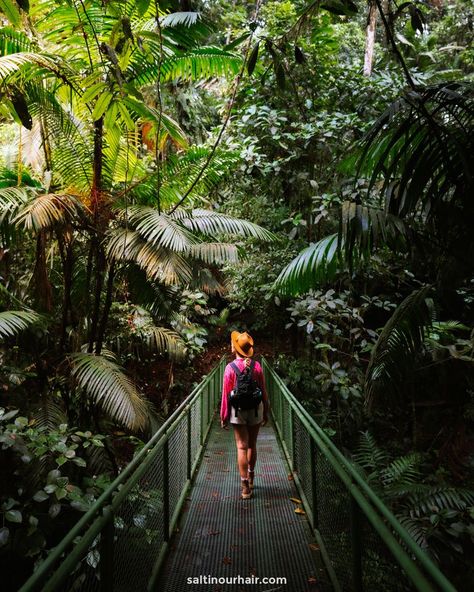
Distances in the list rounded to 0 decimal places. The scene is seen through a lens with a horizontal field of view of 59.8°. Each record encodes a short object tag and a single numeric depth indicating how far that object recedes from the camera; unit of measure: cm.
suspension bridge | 171
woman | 379
